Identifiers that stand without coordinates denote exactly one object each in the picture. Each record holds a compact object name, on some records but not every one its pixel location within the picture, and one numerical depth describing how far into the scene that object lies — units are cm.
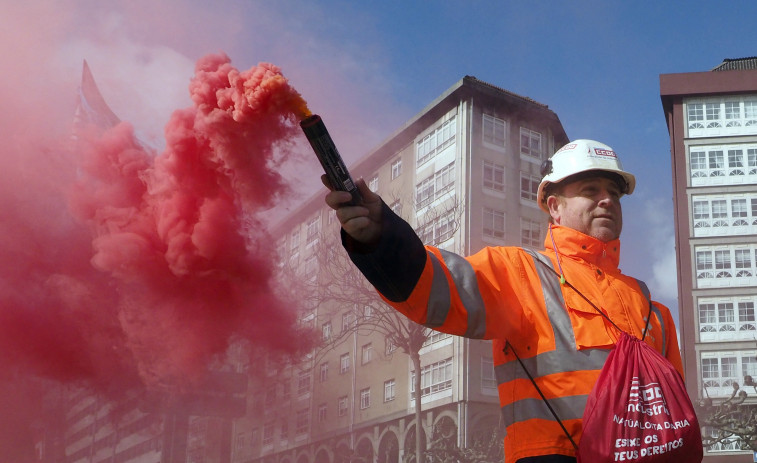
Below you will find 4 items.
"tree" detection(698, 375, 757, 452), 2512
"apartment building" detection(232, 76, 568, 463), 3194
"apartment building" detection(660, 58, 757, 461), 4262
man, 284
